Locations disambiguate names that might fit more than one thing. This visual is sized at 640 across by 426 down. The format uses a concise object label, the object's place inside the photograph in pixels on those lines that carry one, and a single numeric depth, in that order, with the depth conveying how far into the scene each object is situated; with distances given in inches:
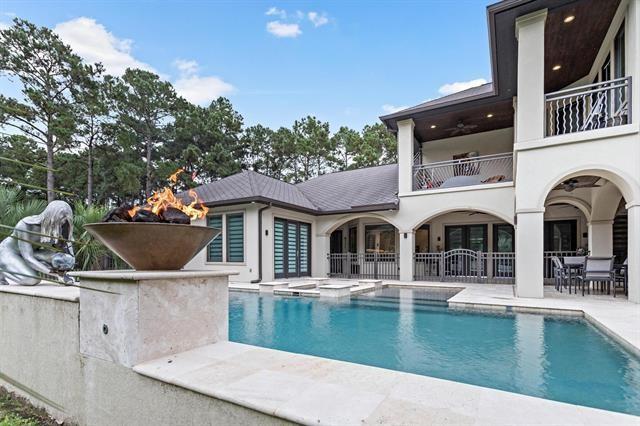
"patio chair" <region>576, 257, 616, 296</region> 324.5
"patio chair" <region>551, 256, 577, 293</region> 387.2
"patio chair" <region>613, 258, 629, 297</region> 337.1
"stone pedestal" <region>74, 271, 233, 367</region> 107.4
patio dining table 371.2
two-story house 315.6
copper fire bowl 116.2
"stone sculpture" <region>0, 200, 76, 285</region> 177.8
